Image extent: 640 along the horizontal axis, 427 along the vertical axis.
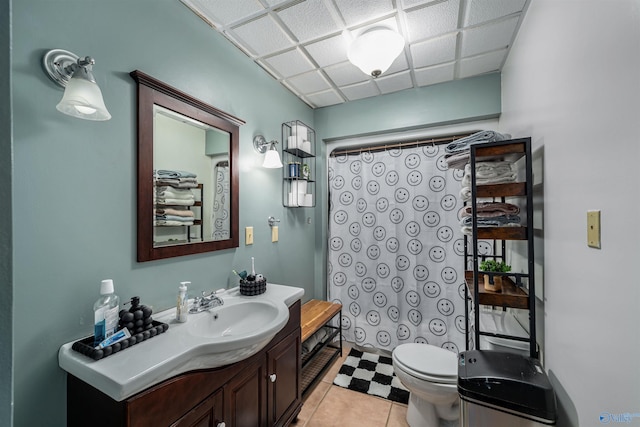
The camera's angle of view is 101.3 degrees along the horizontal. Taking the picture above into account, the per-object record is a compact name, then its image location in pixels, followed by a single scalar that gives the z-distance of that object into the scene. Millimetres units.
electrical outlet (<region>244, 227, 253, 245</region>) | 1820
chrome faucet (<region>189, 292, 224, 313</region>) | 1316
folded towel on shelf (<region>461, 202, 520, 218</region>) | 1346
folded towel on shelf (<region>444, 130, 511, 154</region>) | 1480
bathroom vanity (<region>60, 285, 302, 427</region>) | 814
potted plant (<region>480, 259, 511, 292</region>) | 1388
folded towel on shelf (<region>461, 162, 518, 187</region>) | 1436
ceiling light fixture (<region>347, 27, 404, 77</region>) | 1499
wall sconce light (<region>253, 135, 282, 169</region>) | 1891
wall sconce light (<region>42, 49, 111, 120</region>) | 860
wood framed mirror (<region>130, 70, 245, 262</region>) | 1194
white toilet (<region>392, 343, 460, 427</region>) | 1484
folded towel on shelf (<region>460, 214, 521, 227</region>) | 1354
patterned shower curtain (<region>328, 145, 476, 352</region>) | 2213
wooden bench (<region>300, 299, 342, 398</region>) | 1989
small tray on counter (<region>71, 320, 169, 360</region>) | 869
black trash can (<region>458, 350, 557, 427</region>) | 979
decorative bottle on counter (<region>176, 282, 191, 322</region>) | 1185
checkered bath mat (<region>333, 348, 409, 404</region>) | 1956
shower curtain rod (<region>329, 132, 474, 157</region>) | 2270
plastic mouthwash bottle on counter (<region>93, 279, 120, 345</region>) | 933
